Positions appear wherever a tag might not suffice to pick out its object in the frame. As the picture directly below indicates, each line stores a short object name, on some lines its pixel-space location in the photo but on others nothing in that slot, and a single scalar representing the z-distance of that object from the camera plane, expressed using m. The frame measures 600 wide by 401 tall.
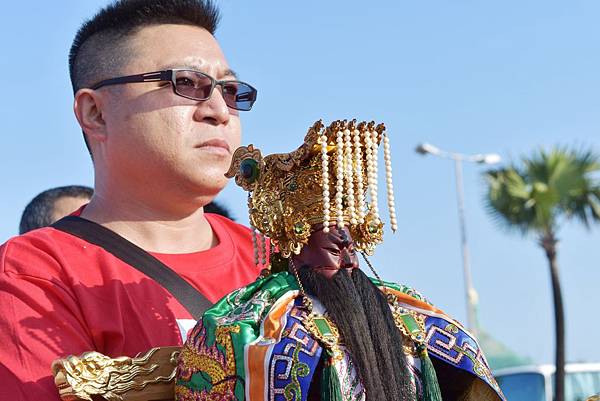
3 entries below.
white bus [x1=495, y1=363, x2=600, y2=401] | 11.66
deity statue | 2.75
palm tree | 17.00
